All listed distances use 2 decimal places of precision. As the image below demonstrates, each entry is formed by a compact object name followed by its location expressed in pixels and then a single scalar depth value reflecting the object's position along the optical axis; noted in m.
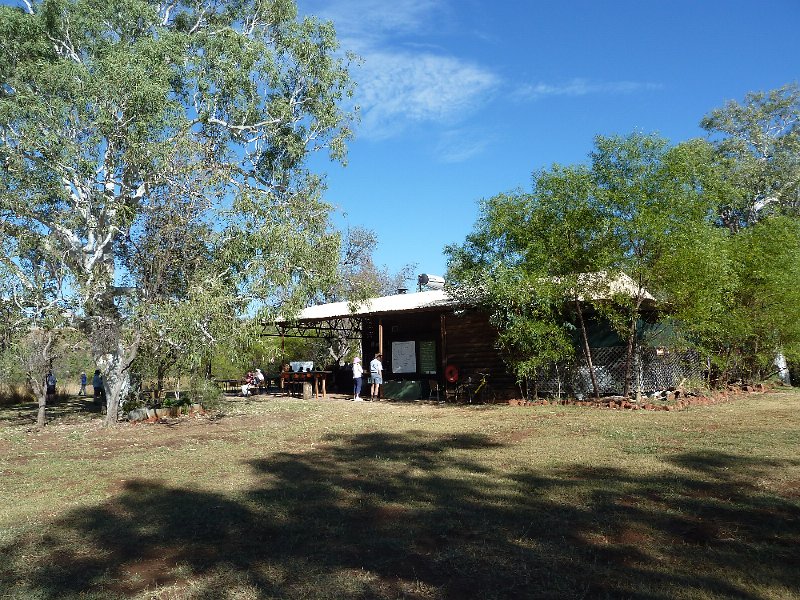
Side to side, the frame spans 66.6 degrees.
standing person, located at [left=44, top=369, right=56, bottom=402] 20.25
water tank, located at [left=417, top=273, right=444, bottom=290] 25.67
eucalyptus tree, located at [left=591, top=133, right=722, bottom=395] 13.52
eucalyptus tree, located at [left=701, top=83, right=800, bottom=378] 16.41
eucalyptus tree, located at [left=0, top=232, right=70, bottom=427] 12.98
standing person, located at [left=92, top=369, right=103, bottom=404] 20.99
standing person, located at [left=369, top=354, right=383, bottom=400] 19.38
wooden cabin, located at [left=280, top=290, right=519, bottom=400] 17.72
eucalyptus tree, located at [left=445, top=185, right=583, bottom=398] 14.58
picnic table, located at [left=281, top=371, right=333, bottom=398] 20.94
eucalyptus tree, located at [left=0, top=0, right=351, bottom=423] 13.49
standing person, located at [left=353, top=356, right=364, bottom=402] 19.52
